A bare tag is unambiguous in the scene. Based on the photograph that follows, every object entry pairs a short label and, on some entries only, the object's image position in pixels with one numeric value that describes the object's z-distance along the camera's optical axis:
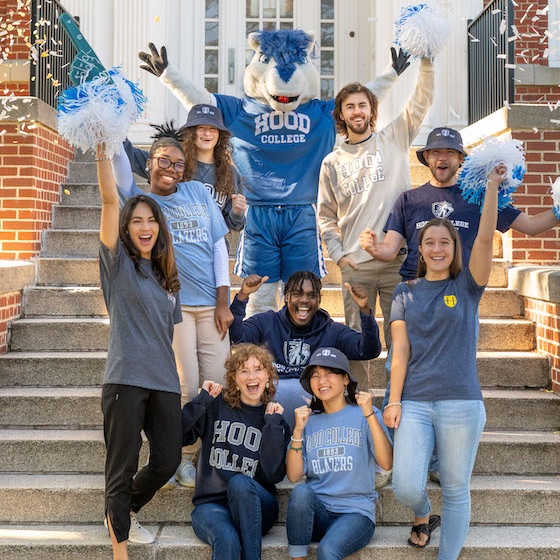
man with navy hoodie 3.90
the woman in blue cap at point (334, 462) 3.44
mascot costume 4.52
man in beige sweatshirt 4.20
